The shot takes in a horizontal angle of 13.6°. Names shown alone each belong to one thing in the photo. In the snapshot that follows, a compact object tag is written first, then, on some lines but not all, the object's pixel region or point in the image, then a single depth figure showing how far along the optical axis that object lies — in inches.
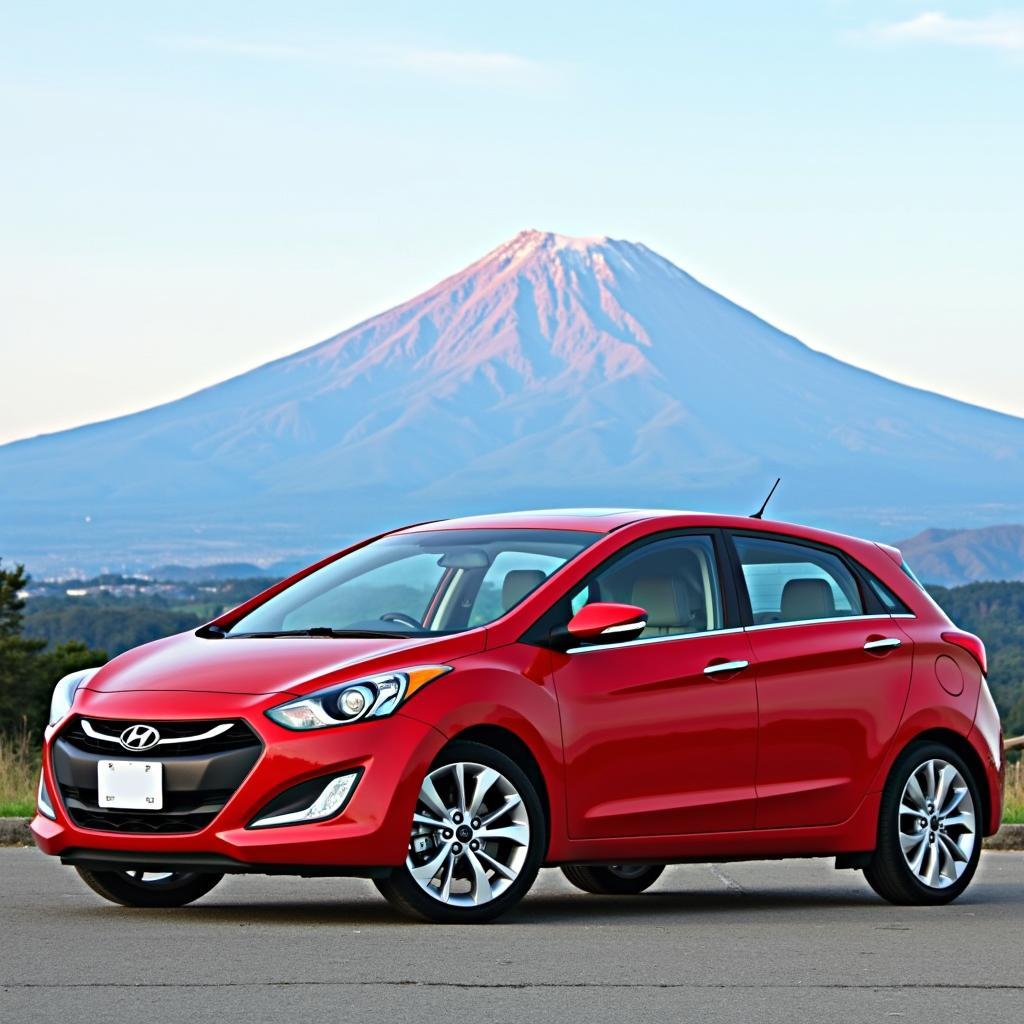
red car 623.1
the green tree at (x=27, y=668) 3731.5
